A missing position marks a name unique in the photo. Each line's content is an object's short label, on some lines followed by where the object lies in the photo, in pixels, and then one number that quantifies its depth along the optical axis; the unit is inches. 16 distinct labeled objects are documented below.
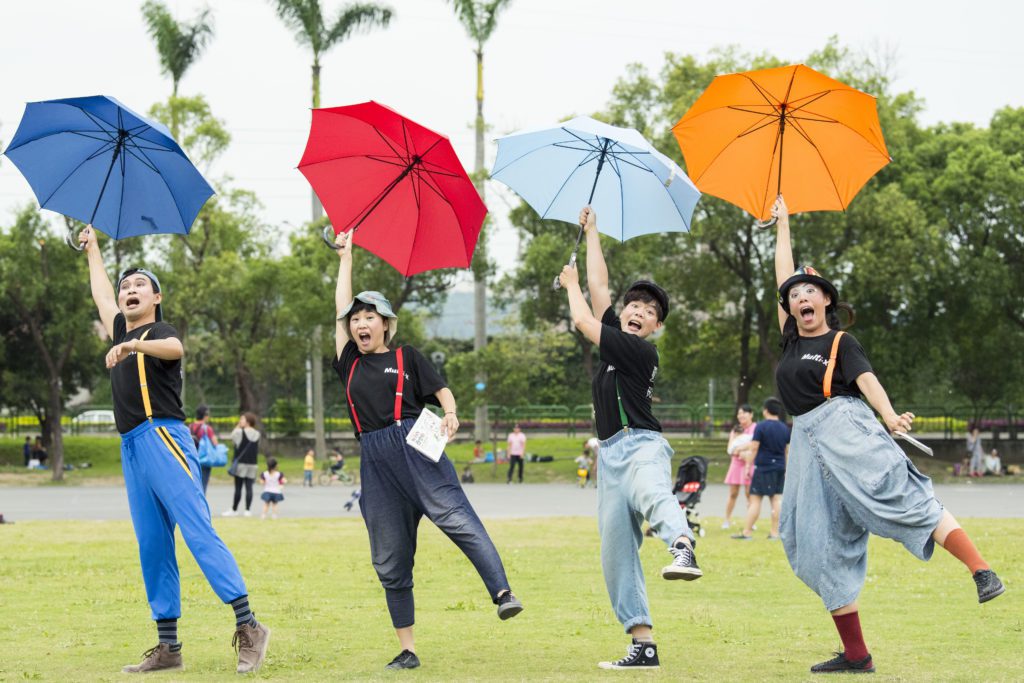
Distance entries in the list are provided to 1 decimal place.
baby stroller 658.8
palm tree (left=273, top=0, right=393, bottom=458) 1534.2
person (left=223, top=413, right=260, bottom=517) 856.3
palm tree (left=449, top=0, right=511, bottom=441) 1592.0
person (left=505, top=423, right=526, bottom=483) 1401.3
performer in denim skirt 278.1
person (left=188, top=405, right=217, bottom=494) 776.9
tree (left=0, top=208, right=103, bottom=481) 1478.8
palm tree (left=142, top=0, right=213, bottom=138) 1664.6
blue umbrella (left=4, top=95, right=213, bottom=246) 319.3
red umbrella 316.5
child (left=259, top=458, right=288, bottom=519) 859.4
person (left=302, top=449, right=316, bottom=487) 1314.3
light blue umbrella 326.0
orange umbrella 323.6
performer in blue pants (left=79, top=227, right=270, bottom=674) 289.7
